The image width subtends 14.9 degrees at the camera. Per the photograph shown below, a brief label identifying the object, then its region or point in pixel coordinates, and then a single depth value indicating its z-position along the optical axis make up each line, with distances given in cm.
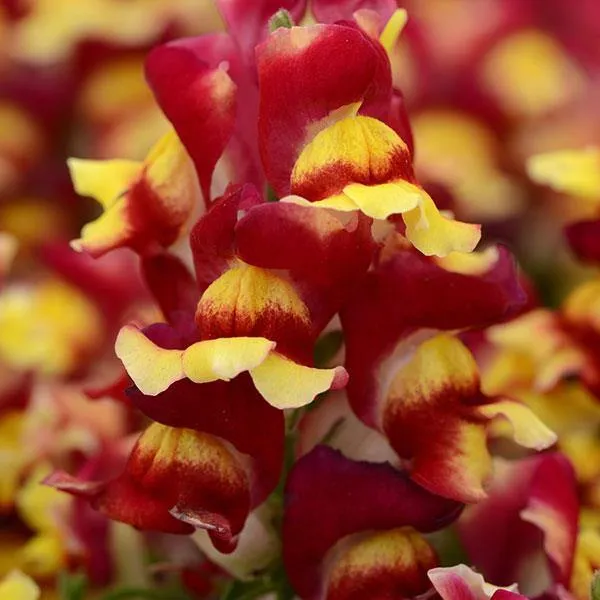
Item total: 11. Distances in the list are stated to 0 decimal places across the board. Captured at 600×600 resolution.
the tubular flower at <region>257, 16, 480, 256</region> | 28
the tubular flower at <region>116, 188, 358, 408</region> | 28
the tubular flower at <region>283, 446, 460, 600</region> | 30
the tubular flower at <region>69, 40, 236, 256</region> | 30
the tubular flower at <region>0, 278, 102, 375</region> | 38
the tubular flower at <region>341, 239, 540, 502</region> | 30
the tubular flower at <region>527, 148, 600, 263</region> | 35
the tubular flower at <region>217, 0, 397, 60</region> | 31
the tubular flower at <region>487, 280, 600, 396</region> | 35
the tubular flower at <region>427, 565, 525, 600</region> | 28
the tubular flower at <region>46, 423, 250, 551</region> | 29
